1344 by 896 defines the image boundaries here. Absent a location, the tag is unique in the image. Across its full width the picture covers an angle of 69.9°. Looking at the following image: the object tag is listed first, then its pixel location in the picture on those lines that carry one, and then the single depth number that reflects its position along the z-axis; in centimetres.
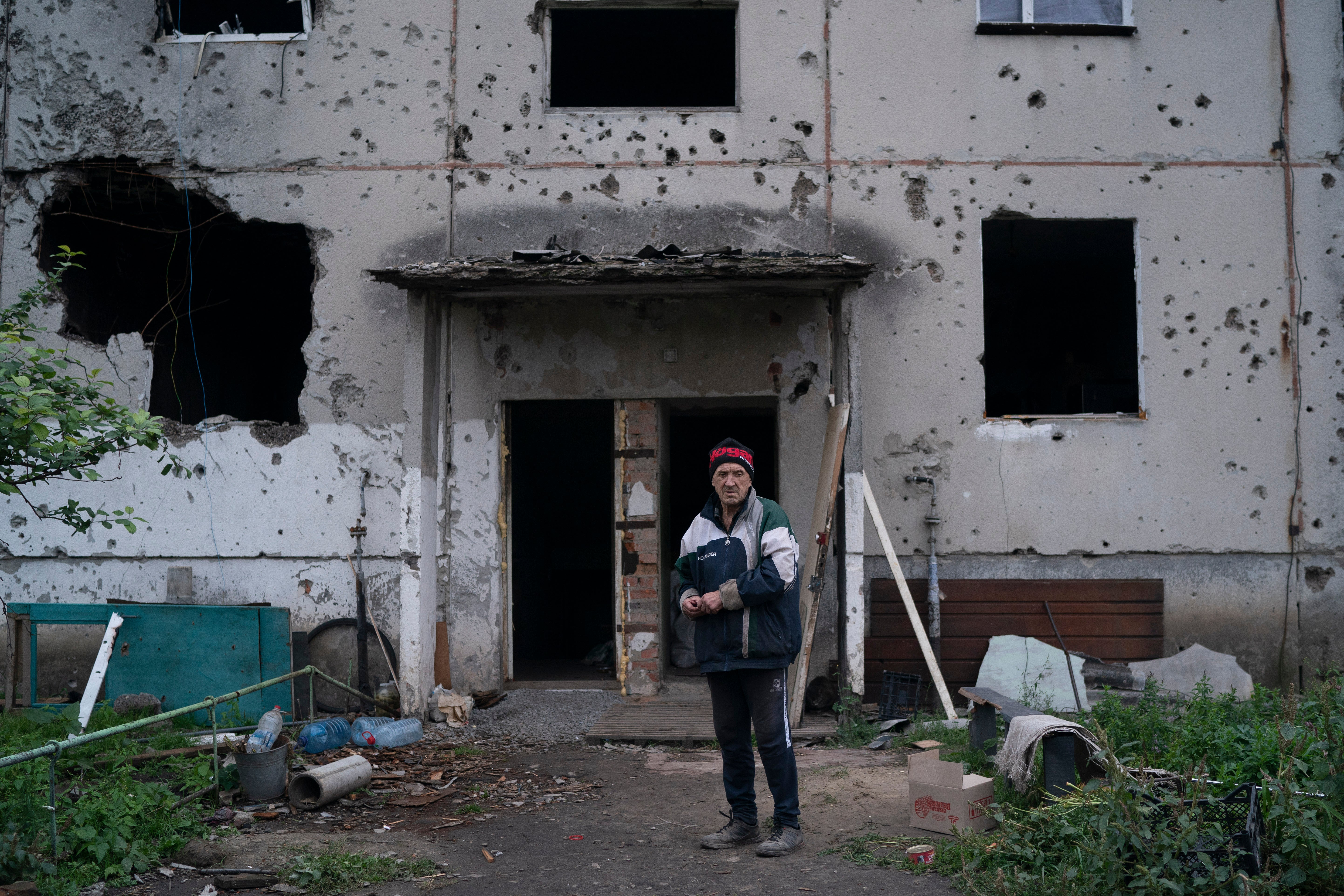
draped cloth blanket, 451
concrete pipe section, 539
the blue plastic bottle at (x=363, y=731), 680
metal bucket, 545
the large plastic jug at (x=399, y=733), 684
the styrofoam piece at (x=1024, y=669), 764
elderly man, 450
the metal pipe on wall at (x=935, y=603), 768
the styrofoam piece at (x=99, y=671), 680
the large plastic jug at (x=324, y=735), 653
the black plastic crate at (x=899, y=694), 759
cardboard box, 465
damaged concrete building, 785
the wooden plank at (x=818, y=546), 730
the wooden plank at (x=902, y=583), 740
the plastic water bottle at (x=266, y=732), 559
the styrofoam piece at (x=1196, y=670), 770
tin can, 441
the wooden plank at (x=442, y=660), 804
